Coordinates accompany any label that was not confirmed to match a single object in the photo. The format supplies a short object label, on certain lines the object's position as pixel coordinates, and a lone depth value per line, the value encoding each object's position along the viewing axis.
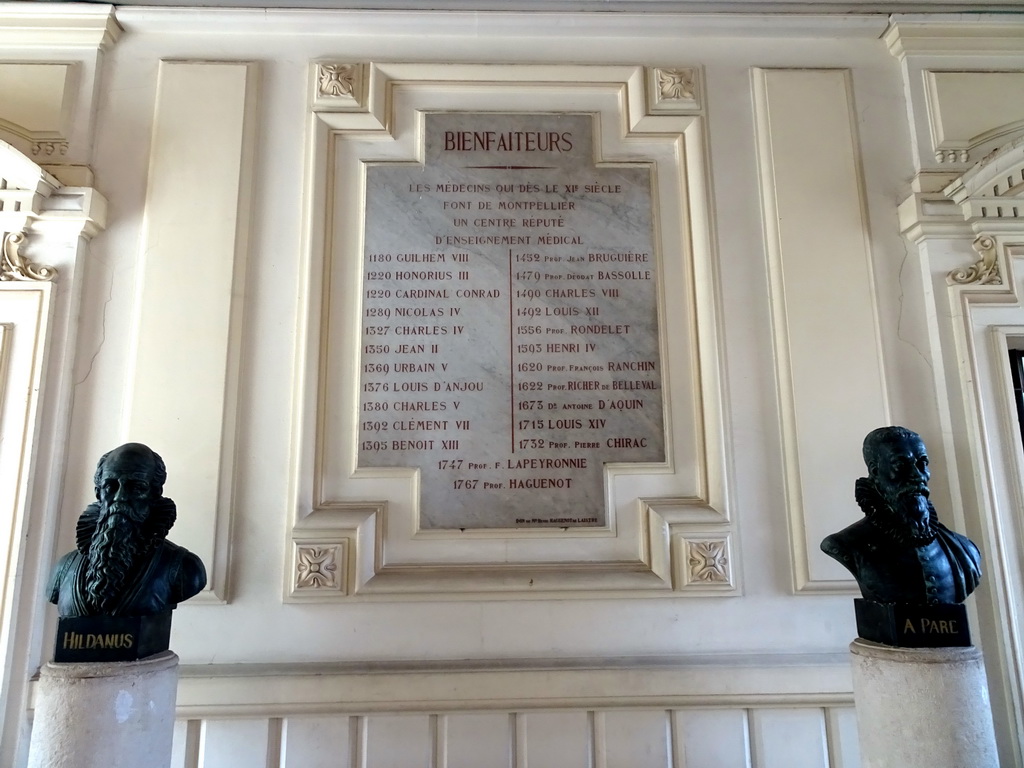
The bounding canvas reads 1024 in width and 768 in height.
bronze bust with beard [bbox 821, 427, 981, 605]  1.93
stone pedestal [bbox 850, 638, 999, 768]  1.84
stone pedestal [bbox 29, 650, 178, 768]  1.78
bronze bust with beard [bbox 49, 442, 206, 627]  1.87
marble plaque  2.53
